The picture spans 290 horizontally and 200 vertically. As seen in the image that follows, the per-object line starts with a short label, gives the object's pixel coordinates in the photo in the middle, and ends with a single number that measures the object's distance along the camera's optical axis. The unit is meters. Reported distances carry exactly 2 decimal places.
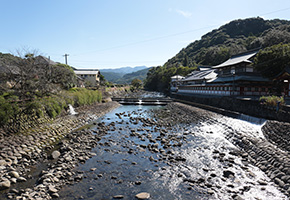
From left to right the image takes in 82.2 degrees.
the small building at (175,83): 56.59
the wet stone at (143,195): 6.59
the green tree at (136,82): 90.15
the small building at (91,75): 62.94
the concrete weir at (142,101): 38.91
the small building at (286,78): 18.06
